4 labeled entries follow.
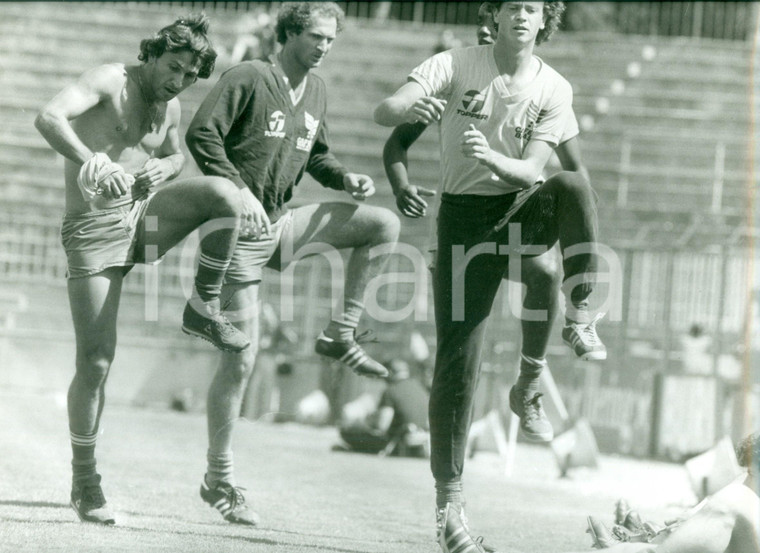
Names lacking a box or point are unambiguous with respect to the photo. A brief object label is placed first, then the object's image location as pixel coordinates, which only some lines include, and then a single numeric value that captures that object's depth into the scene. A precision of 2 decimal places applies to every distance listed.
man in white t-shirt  10.43
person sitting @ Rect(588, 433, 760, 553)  8.40
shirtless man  11.23
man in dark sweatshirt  11.78
